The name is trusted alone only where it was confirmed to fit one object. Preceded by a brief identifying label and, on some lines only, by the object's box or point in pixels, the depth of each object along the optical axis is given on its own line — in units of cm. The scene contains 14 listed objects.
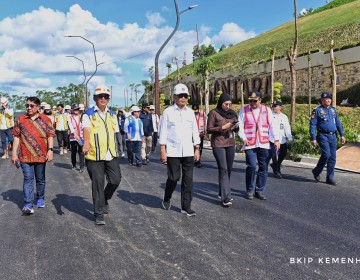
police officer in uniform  798
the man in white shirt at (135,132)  1130
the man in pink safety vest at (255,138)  671
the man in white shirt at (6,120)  1318
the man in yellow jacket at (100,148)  531
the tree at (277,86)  3090
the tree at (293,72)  1841
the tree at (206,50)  9800
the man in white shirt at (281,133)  918
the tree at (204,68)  2780
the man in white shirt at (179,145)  571
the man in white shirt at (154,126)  1279
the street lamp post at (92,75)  3336
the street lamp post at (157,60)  1962
